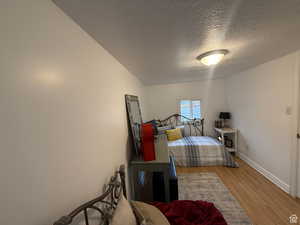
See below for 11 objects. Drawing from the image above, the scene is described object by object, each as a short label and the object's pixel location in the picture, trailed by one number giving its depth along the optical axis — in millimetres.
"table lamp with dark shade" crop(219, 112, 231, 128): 3809
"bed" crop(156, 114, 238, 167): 3061
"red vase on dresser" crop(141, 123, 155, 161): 1734
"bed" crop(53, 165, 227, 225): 870
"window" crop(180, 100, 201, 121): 4262
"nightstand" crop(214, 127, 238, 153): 3453
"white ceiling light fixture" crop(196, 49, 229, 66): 1629
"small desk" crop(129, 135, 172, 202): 1714
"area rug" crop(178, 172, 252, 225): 1722
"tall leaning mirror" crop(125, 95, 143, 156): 1988
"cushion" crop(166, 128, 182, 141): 3689
